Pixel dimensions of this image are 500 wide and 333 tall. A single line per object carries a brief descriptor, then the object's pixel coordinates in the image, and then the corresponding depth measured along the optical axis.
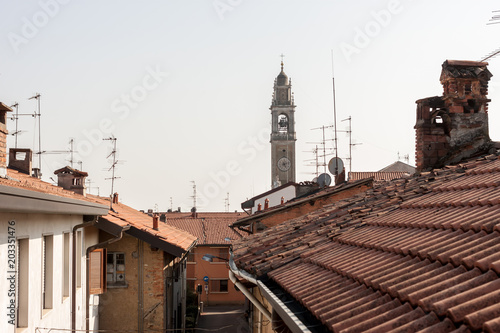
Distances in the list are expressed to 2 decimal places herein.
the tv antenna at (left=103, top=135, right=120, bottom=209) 18.86
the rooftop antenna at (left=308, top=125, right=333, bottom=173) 31.28
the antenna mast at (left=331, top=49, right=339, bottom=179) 21.58
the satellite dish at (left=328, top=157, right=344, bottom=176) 21.61
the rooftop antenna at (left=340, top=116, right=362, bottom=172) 28.28
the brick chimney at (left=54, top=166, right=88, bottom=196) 15.88
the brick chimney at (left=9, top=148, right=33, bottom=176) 13.39
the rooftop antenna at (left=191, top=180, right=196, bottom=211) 56.80
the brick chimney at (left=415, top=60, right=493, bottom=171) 9.46
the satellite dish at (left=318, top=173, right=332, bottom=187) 23.92
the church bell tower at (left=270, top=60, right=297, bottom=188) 77.25
